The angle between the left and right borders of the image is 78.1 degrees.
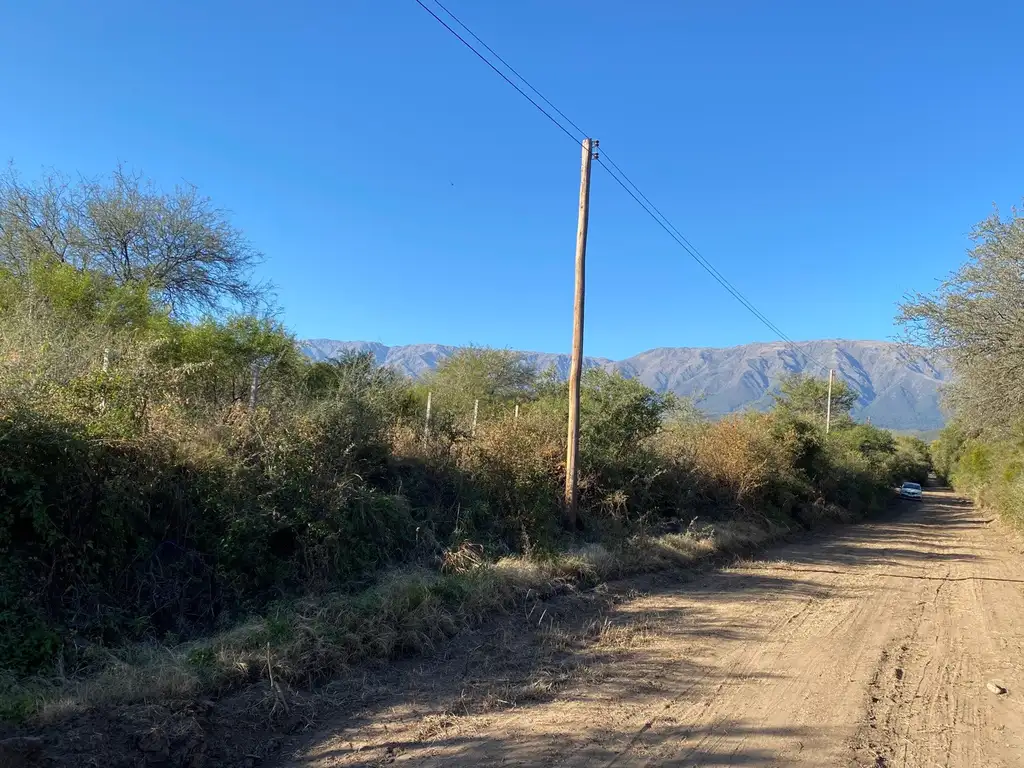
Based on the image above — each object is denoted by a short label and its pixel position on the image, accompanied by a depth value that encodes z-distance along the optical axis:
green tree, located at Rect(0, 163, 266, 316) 17.25
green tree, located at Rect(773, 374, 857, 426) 51.56
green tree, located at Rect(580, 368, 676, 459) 15.24
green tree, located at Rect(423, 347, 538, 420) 36.53
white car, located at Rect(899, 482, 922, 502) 43.94
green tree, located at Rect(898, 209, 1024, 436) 12.57
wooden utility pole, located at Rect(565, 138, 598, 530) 12.59
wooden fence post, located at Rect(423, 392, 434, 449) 12.29
